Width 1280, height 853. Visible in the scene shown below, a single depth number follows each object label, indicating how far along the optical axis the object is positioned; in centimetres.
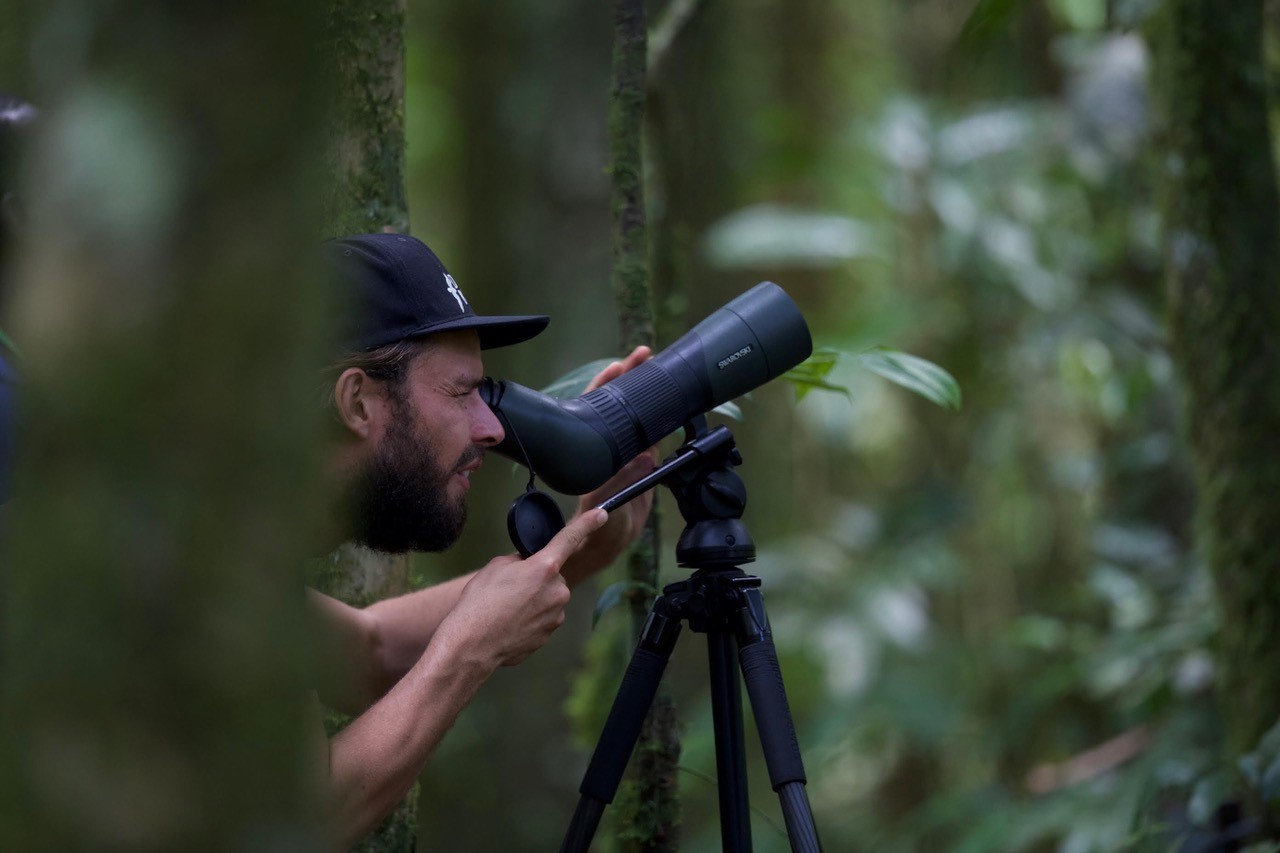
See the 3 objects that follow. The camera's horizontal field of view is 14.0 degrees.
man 425
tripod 431
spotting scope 435
